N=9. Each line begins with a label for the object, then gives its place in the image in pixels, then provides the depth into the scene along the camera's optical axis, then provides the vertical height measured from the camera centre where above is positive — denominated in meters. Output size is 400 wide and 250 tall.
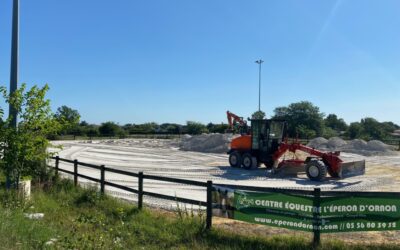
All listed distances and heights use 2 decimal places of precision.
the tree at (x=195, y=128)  90.41 +1.01
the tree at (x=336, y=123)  127.19 +3.38
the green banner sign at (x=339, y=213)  8.13 -1.43
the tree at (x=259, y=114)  68.35 +3.03
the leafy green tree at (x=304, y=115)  106.69 +4.72
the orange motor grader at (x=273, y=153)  20.62 -1.03
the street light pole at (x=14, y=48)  12.18 +2.25
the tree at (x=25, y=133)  11.31 -0.06
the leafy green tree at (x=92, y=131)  87.88 +0.11
